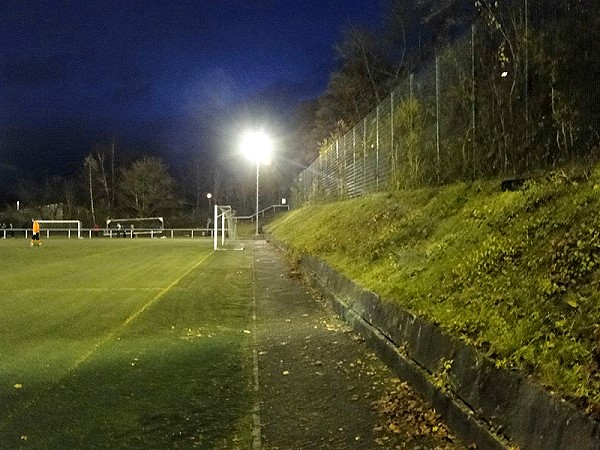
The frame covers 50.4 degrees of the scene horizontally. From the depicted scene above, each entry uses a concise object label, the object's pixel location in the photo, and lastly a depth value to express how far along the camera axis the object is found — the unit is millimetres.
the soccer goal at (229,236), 34394
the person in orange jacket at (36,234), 38250
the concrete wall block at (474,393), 3484
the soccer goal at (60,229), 59125
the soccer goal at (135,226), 58250
